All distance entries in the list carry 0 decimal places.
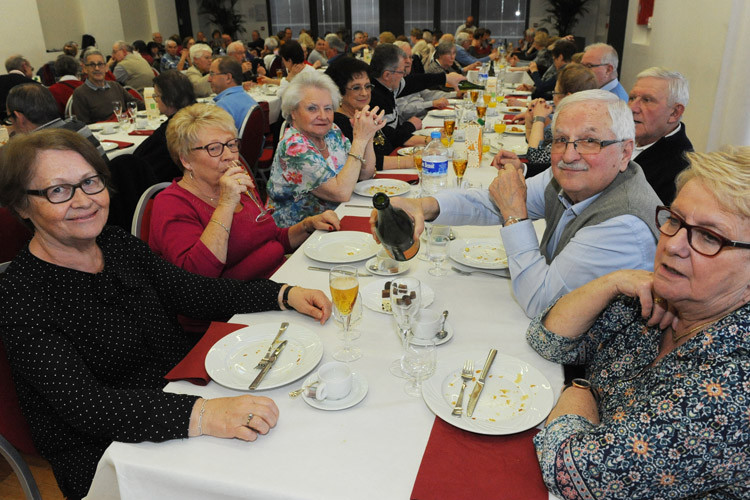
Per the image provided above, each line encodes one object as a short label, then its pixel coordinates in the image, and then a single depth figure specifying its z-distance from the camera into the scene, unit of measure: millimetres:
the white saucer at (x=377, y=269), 1910
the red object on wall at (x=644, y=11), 8375
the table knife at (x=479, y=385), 1195
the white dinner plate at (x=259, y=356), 1325
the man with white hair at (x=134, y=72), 7715
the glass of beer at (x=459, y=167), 2711
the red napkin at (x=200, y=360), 1345
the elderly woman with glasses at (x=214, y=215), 2021
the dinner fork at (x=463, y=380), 1190
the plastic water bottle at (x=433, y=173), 2539
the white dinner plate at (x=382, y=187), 2830
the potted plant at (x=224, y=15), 16828
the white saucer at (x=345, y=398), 1230
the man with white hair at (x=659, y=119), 2695
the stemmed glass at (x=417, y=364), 1313
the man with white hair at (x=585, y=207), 1571
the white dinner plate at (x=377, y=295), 1688
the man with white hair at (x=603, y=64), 4328
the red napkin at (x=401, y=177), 3133
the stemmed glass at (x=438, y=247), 1938
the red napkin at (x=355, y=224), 2344
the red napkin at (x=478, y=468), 1016
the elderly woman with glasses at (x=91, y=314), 1198
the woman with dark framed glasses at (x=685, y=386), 904
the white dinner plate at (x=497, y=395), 1161
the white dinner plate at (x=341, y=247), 2037
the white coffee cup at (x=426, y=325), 1451
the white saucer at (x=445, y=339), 1463
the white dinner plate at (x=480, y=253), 1930
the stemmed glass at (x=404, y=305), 1360
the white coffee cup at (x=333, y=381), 1247
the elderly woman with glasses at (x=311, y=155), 2736
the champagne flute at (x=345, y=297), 1423
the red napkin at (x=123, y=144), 4246
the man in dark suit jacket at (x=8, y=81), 6027
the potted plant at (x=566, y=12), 14002
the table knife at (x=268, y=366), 1297
